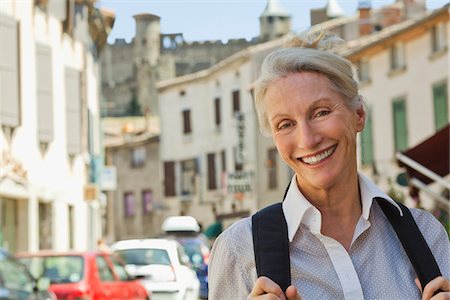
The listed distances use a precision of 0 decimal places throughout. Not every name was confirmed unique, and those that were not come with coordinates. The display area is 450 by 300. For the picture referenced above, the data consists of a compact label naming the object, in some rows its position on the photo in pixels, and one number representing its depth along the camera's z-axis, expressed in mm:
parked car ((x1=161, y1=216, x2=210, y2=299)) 30031
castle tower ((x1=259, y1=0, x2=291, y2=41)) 79169
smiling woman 2971
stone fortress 88125
